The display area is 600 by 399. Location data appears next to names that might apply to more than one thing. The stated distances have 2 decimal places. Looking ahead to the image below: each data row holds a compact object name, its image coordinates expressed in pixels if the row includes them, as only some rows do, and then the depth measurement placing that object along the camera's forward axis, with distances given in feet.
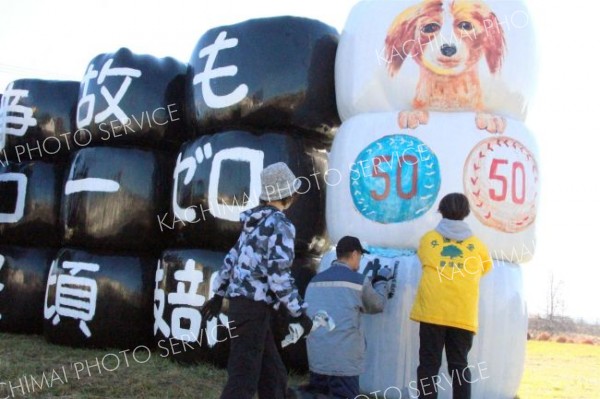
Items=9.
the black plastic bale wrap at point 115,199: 14.30
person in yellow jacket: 9.33
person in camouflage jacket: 7.77
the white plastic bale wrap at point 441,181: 11.06
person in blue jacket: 9.52
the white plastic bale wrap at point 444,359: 10.66
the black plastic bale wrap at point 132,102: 14.52
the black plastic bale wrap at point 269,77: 12.85
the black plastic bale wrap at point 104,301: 14.12
